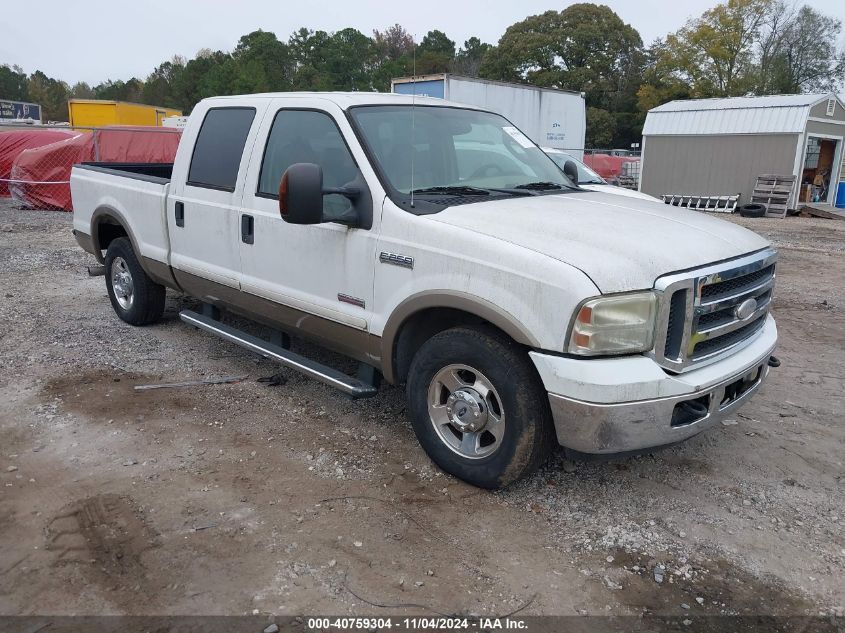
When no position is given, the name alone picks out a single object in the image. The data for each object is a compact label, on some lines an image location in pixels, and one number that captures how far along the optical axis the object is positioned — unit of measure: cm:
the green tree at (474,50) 6655
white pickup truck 305
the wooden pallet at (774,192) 2030
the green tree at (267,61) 5442
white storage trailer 1870
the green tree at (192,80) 6575
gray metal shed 2048
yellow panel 3122
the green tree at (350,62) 5719
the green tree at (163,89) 6994
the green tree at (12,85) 9356
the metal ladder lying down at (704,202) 2156
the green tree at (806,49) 5178
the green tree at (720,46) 4994
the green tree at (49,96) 8925
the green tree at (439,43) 6762
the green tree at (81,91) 10462
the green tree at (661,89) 5144
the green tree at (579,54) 5831
